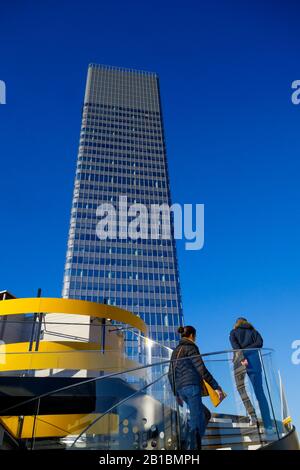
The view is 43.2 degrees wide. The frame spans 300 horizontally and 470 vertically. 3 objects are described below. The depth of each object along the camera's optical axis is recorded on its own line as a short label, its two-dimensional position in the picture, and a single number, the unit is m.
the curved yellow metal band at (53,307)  12.91
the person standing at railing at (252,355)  5.33
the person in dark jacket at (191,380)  4.79
